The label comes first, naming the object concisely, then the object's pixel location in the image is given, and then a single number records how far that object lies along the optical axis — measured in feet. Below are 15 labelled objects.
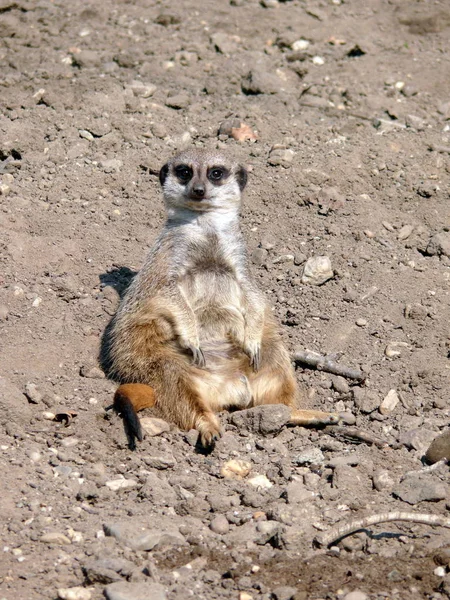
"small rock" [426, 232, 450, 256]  31.40
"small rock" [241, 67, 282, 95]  39.58
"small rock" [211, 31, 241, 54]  41.63
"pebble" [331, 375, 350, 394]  26.75
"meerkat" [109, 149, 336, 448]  25.75
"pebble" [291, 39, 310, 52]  42.29
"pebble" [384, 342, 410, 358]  27.71
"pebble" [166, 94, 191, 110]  38.55
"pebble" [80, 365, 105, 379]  26.40
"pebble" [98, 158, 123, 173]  34.78
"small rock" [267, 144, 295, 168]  34.88
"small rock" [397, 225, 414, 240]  32.34
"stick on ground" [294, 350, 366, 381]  26.94
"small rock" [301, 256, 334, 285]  30.25
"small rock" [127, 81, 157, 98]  38.93
